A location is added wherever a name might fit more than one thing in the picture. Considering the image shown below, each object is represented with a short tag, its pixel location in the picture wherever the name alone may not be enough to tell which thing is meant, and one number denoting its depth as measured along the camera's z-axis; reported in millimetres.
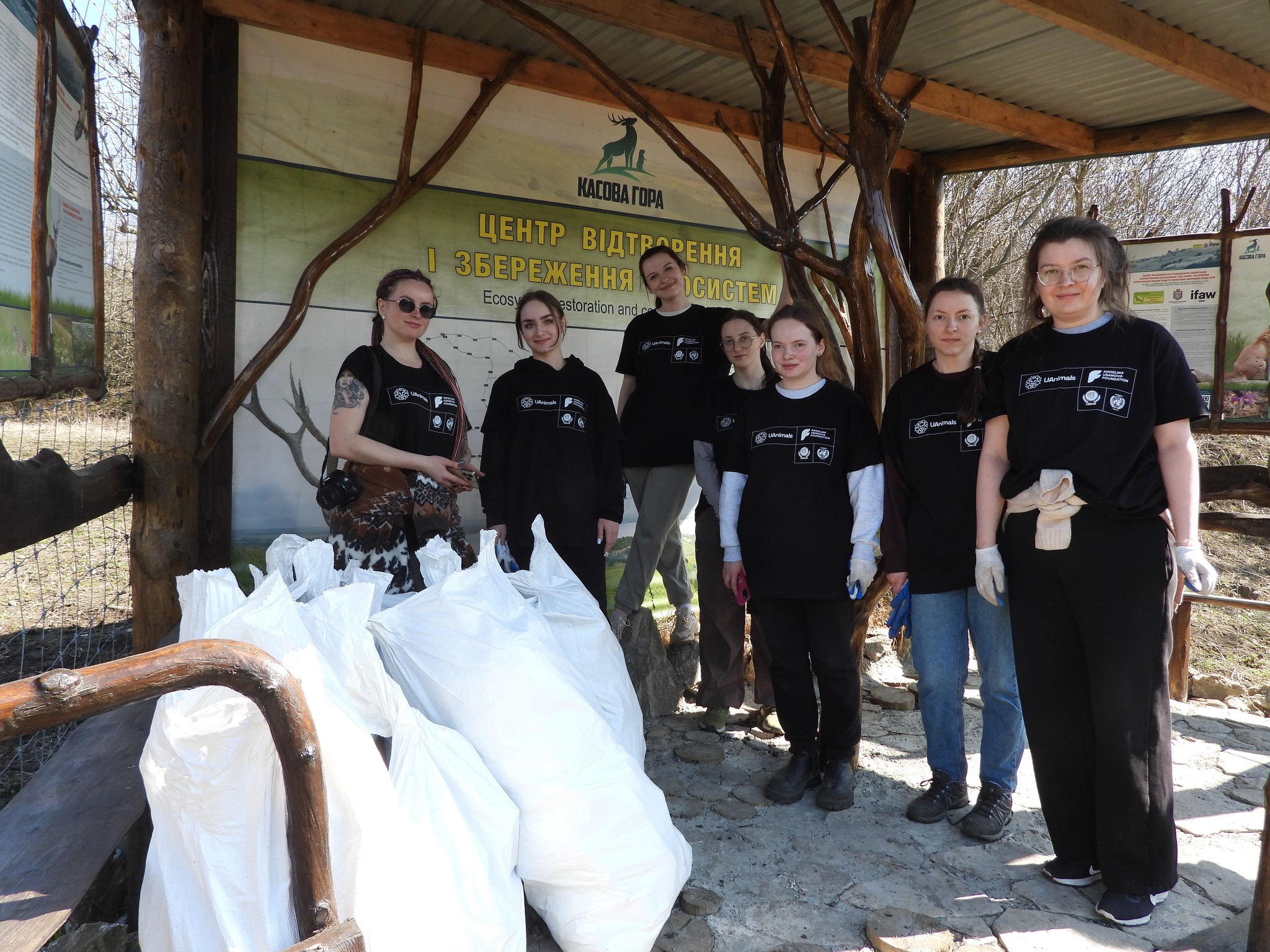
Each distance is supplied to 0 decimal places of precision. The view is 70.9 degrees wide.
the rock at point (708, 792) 3244
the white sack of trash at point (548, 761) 2047
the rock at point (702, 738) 3836
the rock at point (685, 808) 3094
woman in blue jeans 2822
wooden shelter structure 3447
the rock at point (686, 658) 4449
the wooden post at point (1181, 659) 4473
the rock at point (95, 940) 1673
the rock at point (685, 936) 2291
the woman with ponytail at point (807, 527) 2953
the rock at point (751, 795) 3189
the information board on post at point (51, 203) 2264
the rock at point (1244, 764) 3529
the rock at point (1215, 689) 4891
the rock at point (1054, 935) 2283
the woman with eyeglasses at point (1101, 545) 2305
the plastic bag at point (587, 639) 2398
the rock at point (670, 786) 3297
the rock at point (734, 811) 3080
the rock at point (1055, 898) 2453
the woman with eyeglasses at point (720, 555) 3588
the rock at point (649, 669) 4180
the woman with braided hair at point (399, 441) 2877
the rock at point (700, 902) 2462
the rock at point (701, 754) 3613
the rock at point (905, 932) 2252
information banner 3934
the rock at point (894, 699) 4340
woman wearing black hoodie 3412
